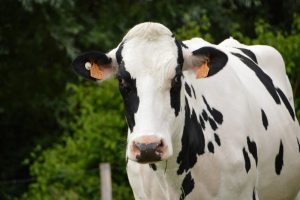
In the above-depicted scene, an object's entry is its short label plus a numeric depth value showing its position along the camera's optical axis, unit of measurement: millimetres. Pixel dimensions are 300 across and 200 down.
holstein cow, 8587
